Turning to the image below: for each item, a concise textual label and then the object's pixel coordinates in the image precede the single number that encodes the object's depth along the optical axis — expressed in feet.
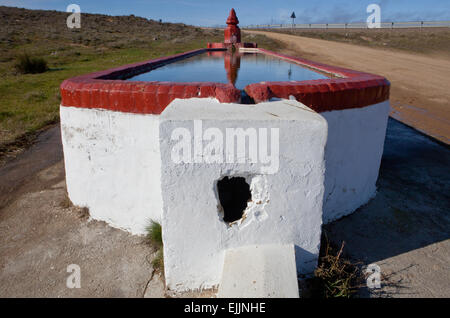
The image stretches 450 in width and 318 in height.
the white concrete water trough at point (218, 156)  7.22
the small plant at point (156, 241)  9.44
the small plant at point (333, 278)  7.93
